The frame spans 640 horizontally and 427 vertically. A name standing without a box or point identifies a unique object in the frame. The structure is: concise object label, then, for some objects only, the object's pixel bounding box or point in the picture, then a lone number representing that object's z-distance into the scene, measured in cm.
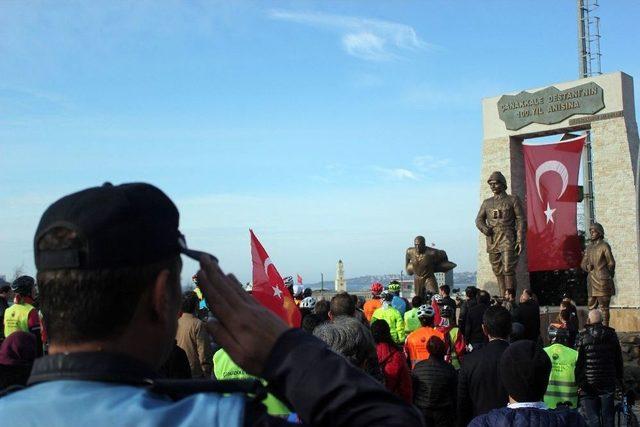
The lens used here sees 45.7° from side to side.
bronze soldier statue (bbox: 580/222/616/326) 1518
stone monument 1906
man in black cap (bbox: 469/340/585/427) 375
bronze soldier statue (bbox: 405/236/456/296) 1584
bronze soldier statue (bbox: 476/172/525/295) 1530
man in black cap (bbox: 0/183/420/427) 119
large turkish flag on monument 2055
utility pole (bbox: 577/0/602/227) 2888
